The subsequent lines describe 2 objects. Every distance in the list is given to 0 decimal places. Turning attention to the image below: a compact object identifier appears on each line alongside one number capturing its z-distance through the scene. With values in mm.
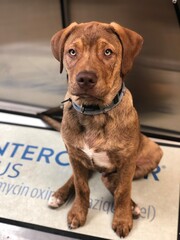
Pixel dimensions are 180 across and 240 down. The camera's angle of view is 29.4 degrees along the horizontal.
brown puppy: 1422
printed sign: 1954
